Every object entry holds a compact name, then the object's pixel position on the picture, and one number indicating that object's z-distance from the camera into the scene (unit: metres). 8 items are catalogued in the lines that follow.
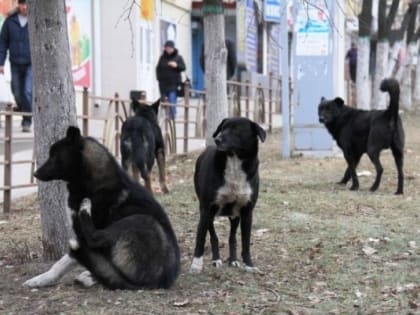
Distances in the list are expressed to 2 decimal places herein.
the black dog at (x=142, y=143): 10.00
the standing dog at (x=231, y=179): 5.92
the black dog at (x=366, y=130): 10.56
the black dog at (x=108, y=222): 5.27
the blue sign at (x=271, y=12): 26.83
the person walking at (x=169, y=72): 18.47
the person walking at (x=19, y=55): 12.89
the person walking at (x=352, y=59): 30.20
